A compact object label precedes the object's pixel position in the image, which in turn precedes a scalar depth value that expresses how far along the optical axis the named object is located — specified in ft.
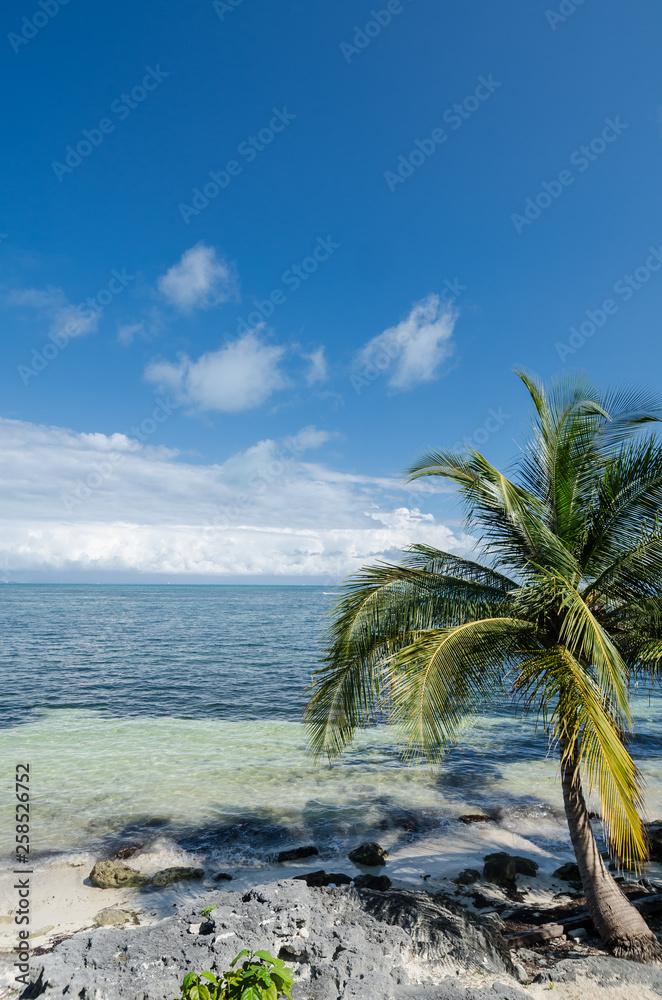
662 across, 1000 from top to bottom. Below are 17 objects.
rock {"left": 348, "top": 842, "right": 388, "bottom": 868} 37.52
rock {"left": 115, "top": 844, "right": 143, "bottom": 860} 39.45
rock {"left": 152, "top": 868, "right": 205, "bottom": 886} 35.14
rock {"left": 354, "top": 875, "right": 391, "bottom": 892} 32.07
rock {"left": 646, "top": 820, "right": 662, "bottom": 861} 37.88
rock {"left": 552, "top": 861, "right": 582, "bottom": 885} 35.17
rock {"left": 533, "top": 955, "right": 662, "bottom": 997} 21.03
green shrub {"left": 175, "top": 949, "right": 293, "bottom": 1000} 15.72
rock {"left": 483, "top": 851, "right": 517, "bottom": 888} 34.40
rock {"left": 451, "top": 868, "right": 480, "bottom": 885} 34.47
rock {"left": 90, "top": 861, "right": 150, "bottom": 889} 34.45
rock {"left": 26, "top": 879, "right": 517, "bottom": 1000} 19.04
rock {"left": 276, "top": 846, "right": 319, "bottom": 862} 39.55
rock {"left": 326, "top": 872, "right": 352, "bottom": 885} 33.36
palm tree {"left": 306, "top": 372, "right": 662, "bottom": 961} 21.36
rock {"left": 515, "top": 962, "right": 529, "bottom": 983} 22.25
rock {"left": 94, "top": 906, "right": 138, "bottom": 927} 29.55
